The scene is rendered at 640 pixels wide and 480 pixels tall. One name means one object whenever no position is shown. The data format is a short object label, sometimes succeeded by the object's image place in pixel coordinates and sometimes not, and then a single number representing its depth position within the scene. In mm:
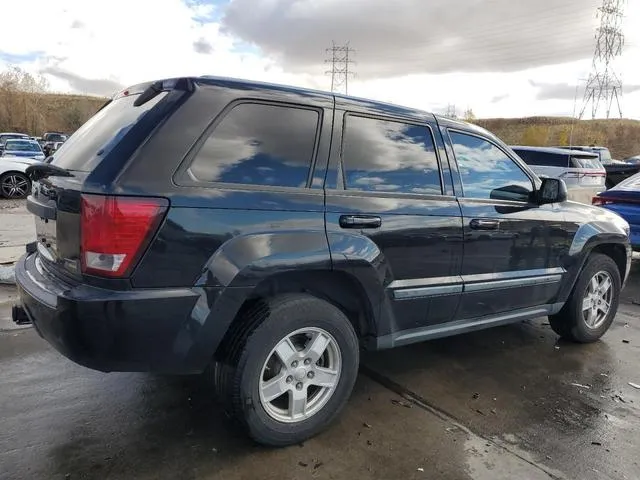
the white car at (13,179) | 13148
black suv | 2406
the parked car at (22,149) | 19094
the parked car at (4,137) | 20475
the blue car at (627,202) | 7308
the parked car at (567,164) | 12906
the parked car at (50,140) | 28938
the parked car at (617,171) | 18531
